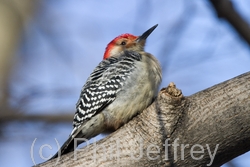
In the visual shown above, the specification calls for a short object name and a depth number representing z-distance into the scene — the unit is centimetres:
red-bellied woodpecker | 884
